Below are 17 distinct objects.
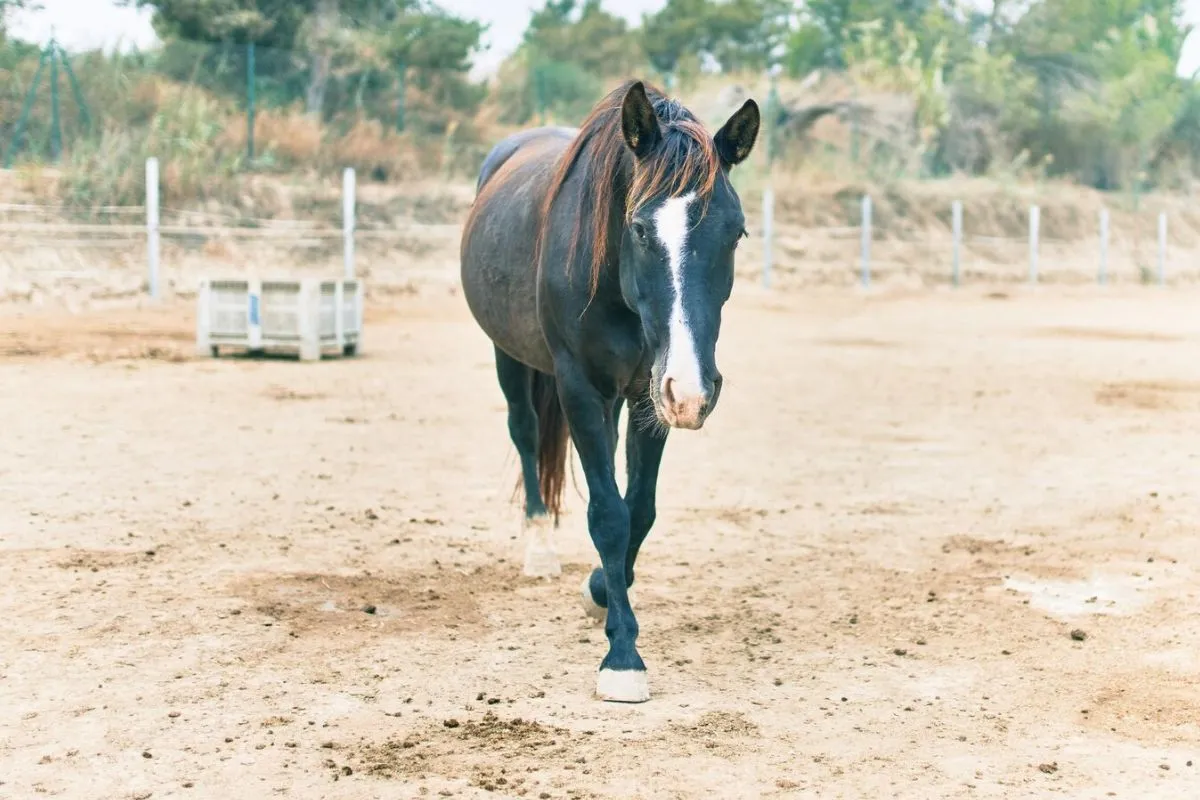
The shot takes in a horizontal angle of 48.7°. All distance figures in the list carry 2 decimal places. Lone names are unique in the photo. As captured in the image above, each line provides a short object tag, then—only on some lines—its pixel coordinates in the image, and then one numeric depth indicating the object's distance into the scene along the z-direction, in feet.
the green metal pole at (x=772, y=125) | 106.73
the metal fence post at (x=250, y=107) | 75.36
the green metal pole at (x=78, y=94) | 67.92
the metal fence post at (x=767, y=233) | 83.51
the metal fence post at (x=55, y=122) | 68.74
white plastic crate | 41.29
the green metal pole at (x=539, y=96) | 94.91
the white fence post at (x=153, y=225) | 58.03
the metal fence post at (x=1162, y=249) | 108.88
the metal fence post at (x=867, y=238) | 89.66
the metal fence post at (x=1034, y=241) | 99.59
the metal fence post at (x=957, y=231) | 95.61
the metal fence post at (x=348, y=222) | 65.87
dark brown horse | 12.26
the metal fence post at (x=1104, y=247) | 105.81
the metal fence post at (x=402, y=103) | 86.79
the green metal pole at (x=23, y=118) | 67.21
